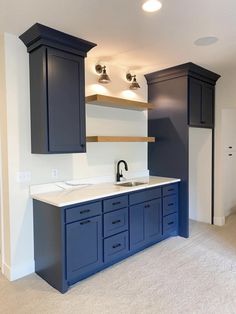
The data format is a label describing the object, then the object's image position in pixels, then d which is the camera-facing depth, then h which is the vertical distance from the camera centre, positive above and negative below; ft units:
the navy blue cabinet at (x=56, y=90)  8.32 +1.96
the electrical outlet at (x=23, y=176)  8.71 -1.07
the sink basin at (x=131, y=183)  11.46 -1.77
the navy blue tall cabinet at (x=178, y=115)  12.13 +1.54
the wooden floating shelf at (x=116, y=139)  10.14 +0.29
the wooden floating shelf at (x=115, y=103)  10.10 +1.85
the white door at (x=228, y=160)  14.16 -0.94
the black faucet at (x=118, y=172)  11.84 -1.28
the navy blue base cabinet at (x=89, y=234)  7.87 -3.14
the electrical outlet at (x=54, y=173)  9.65 -1.06
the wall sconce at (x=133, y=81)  12.38 +3.21
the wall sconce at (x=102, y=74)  10.87 +3.10
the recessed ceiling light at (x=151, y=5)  6.69 +3.81
